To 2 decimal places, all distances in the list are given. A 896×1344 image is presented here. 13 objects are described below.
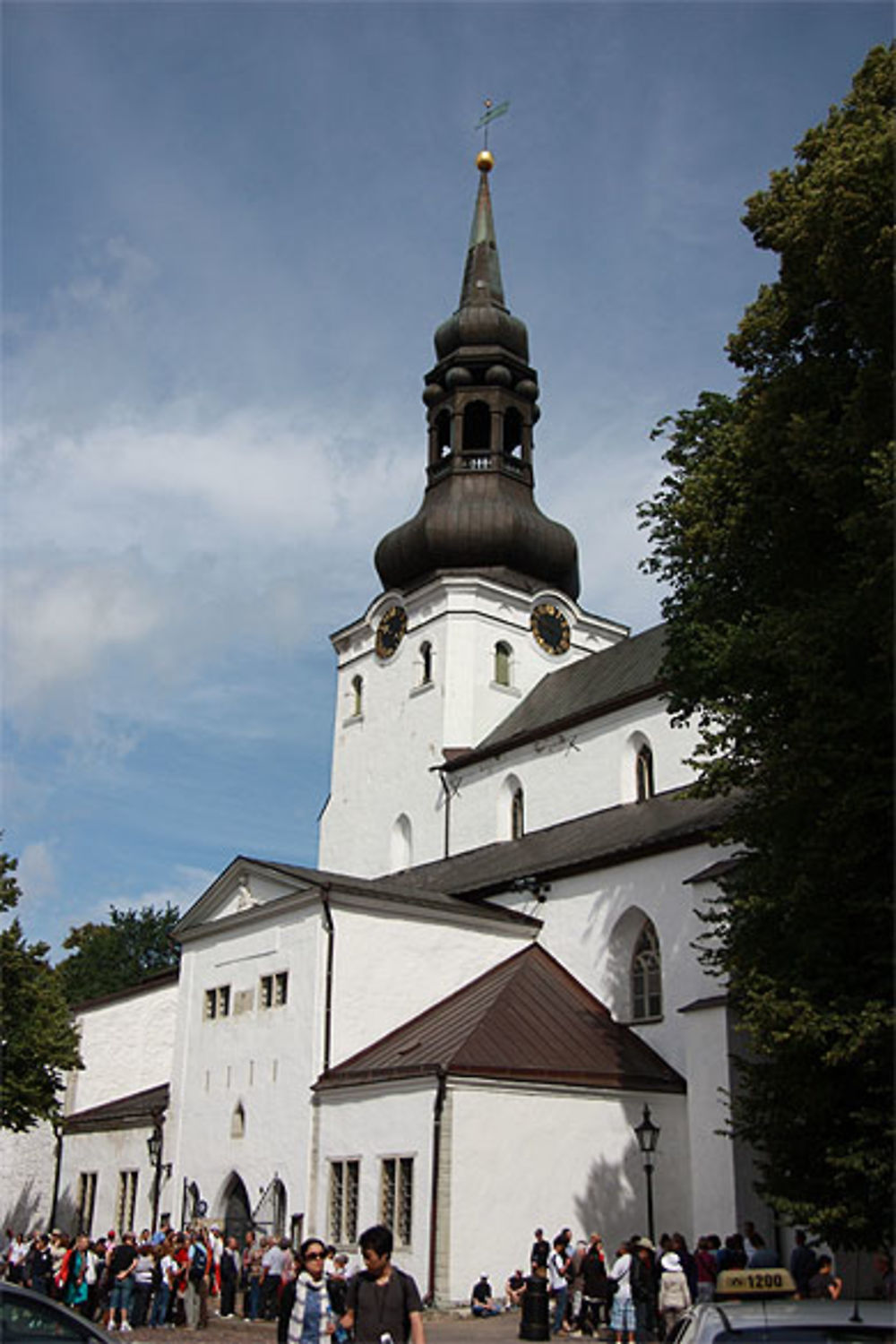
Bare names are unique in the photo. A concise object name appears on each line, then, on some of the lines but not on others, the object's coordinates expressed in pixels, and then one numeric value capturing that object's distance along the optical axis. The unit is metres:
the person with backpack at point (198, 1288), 18.69
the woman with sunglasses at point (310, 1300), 8.33
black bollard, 16.47
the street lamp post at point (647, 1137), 21.91
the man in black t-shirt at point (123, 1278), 18.53
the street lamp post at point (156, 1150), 27.94
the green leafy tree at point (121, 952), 62.56
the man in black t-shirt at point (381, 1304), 7.13
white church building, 21.56
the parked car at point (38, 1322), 8.73
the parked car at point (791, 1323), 5.95
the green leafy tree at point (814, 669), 13.83
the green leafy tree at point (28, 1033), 29.00
